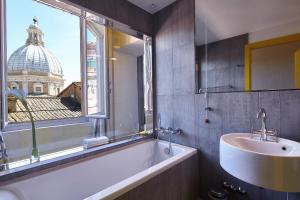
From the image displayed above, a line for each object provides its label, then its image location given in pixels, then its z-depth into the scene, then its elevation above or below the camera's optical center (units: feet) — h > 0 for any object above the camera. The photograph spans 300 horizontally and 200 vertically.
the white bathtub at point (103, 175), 3.99 -2.19
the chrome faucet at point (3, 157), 4.22 -1.43
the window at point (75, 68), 5.87 +1.34
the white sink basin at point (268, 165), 2.93 -1.25
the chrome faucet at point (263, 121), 4.37 -0.61
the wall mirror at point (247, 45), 4.42 +1.56
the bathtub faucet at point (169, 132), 6.92 -1.40
